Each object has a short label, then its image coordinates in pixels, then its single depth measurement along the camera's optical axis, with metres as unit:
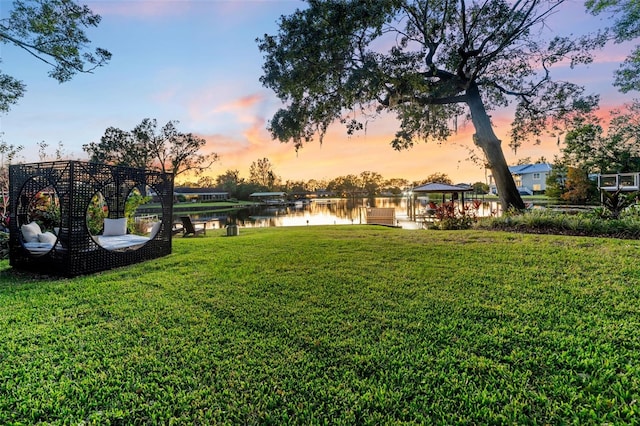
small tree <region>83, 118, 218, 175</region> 34.22
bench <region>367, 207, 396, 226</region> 15.00
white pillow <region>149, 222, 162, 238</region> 6.47
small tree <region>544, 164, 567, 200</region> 23.94
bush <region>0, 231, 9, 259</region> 6.80
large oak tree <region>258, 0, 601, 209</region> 8.65
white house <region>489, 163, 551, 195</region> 40.09
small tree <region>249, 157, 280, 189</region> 70.94
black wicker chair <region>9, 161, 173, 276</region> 4.93
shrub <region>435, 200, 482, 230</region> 9.27
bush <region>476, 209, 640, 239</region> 6.34
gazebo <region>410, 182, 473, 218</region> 13.92
